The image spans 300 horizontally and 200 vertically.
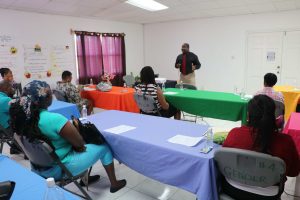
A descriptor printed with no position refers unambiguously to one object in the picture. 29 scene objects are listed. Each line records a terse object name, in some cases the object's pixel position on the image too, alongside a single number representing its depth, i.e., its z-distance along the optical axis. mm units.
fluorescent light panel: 5191
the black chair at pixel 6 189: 906
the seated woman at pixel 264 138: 1452
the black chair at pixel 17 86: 4668
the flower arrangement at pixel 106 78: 5664
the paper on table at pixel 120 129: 2240
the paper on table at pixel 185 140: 1881
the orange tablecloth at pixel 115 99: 4512
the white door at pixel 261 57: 6336
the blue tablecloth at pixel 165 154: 1650
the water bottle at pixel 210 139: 1827
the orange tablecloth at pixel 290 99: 4223
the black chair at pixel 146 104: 3508
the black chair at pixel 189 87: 4860
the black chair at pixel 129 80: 7090
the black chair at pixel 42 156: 1739
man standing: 5711
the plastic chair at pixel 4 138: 2981
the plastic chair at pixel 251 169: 1388
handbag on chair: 2195
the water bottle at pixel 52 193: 1092
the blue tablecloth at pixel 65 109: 3367
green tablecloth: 3551
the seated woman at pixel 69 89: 4445
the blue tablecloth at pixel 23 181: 1165
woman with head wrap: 1789
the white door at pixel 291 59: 6055
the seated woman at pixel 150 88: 3430
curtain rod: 6405
